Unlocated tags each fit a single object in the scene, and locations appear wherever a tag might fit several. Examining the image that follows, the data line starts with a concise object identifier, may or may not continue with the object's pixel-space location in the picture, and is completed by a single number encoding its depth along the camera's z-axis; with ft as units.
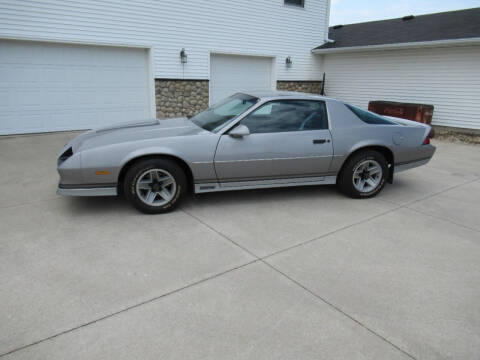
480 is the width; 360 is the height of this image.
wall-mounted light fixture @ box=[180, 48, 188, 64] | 36.37
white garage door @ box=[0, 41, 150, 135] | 29.19
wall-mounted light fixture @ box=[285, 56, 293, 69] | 45.01
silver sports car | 13.46
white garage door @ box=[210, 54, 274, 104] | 40.24
